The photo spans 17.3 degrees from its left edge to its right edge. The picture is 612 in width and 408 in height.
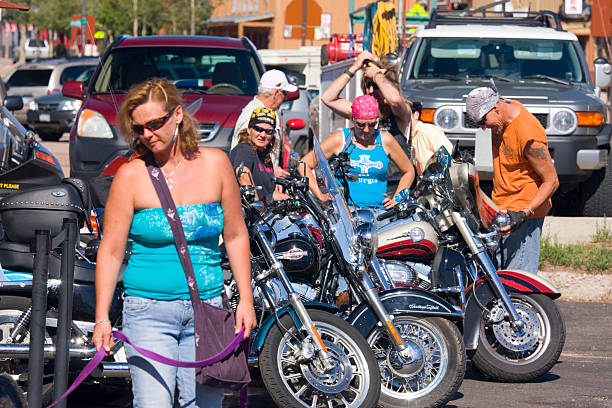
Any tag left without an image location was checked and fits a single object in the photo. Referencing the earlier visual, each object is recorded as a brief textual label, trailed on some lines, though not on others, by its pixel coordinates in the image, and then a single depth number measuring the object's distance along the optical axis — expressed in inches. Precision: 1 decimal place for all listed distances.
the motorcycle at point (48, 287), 392.2
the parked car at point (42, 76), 2035.2
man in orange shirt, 500.5
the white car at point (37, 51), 4455.2
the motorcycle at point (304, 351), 389.4
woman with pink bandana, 539.8
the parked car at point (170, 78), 814.3
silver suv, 819.9
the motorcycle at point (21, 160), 560.9
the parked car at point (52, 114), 1866.8
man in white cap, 587.7
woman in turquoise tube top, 296.9
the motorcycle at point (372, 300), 416.9
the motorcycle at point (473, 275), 471.7
